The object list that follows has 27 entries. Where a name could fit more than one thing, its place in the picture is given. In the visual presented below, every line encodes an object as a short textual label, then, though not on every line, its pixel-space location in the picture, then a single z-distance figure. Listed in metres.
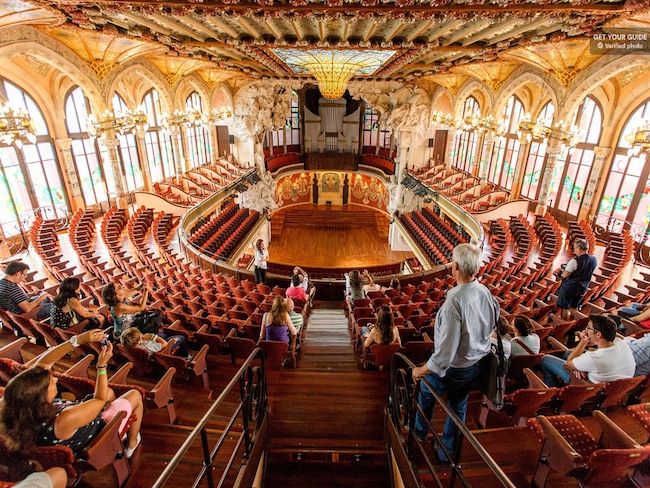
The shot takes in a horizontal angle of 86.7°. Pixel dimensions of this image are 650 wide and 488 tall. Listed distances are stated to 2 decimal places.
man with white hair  2.20
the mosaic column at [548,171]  12.37
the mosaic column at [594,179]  12.86
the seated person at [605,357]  2.73
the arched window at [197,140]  21.61
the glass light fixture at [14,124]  6.87
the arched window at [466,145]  21.01
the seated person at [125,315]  3.90
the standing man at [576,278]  5.33
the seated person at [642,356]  3.09
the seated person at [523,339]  3.55
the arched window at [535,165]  16.09
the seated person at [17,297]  4.39
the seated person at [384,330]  3.88
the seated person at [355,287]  6.20
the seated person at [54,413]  1.81
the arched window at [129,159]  16.25
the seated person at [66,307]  4.02
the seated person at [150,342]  3.47
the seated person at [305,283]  6.78
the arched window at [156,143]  18.16
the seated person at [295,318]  4.71
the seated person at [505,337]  3.00
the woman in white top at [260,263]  7.79
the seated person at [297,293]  6.04
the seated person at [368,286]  6.98
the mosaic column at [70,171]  13.30
